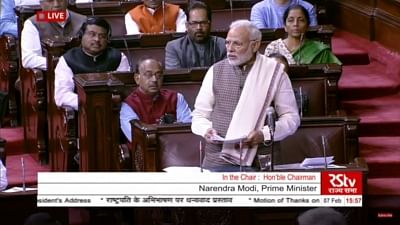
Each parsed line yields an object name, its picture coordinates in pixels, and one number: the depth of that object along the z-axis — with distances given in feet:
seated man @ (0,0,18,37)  54.60
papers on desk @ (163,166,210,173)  36.68
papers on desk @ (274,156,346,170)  37.06
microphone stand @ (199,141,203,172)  36.93
